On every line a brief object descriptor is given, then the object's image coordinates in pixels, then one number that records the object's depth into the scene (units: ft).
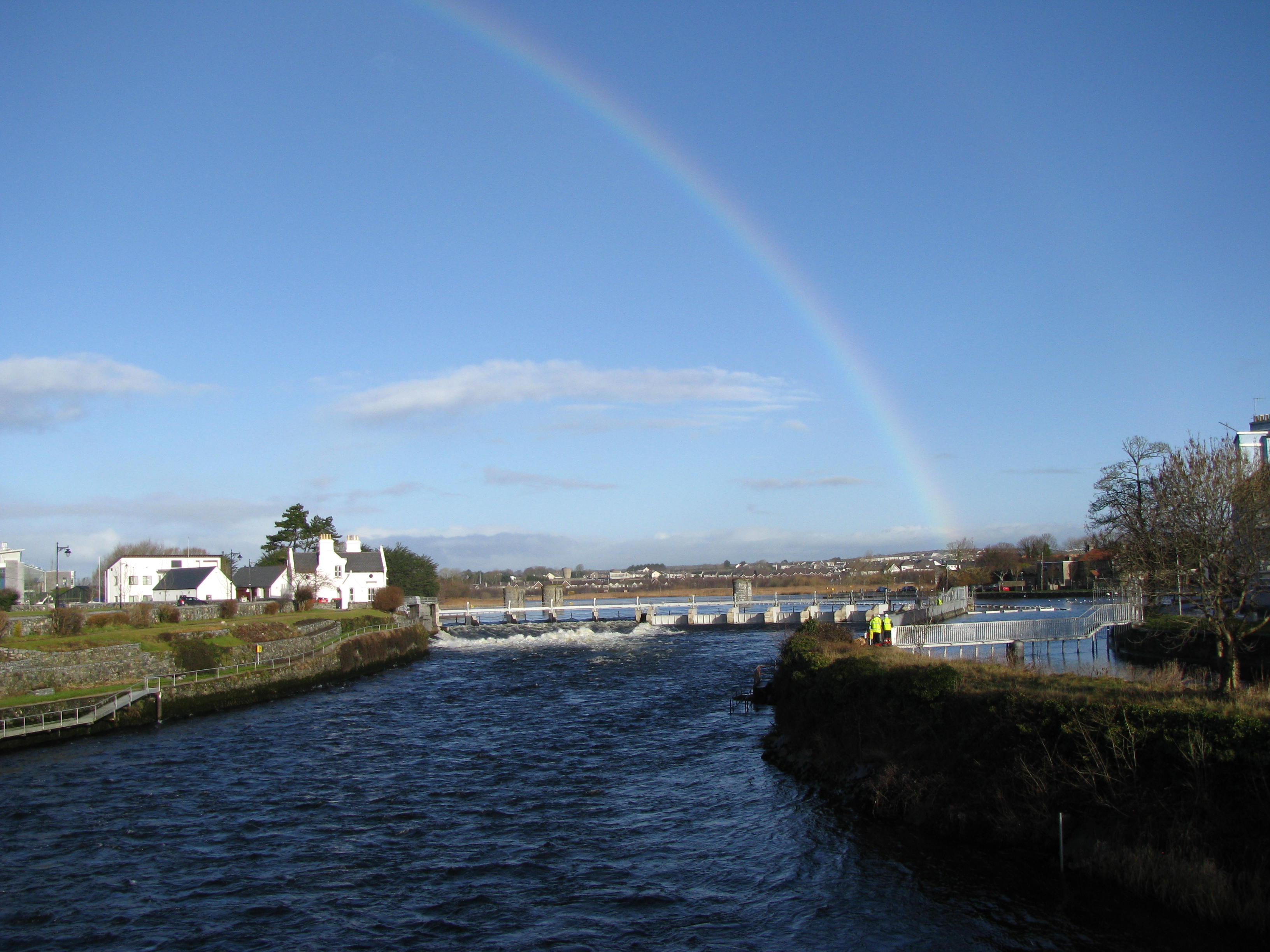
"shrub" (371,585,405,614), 293.43
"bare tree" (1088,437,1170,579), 141.38
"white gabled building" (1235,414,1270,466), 222.48
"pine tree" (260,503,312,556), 367.86
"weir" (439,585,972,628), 292.20
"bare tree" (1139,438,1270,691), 82.74
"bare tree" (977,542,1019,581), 514.27
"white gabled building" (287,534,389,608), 317.63
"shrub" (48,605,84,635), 149.28
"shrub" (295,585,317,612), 258.78
